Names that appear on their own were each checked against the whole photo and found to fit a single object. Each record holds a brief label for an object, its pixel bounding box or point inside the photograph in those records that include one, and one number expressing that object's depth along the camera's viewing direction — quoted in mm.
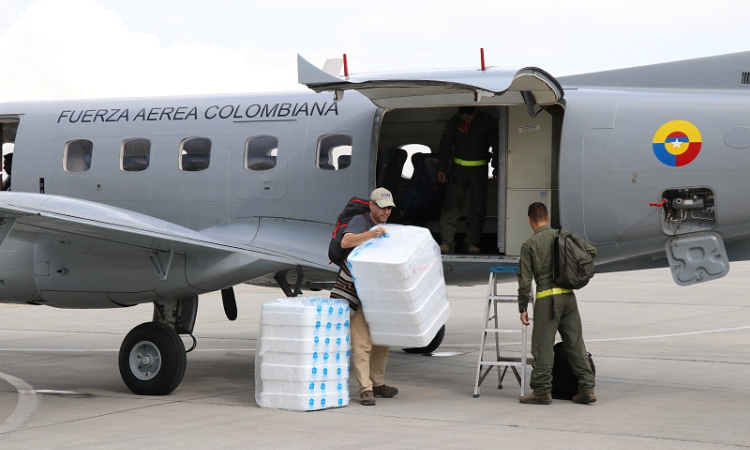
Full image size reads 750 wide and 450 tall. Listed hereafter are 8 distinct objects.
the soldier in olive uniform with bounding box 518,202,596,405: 10117
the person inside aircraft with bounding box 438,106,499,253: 11898
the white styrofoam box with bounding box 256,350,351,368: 9839
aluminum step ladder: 10547
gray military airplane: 10734
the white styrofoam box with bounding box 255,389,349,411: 9844
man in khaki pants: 10188
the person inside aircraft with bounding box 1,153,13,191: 13836
